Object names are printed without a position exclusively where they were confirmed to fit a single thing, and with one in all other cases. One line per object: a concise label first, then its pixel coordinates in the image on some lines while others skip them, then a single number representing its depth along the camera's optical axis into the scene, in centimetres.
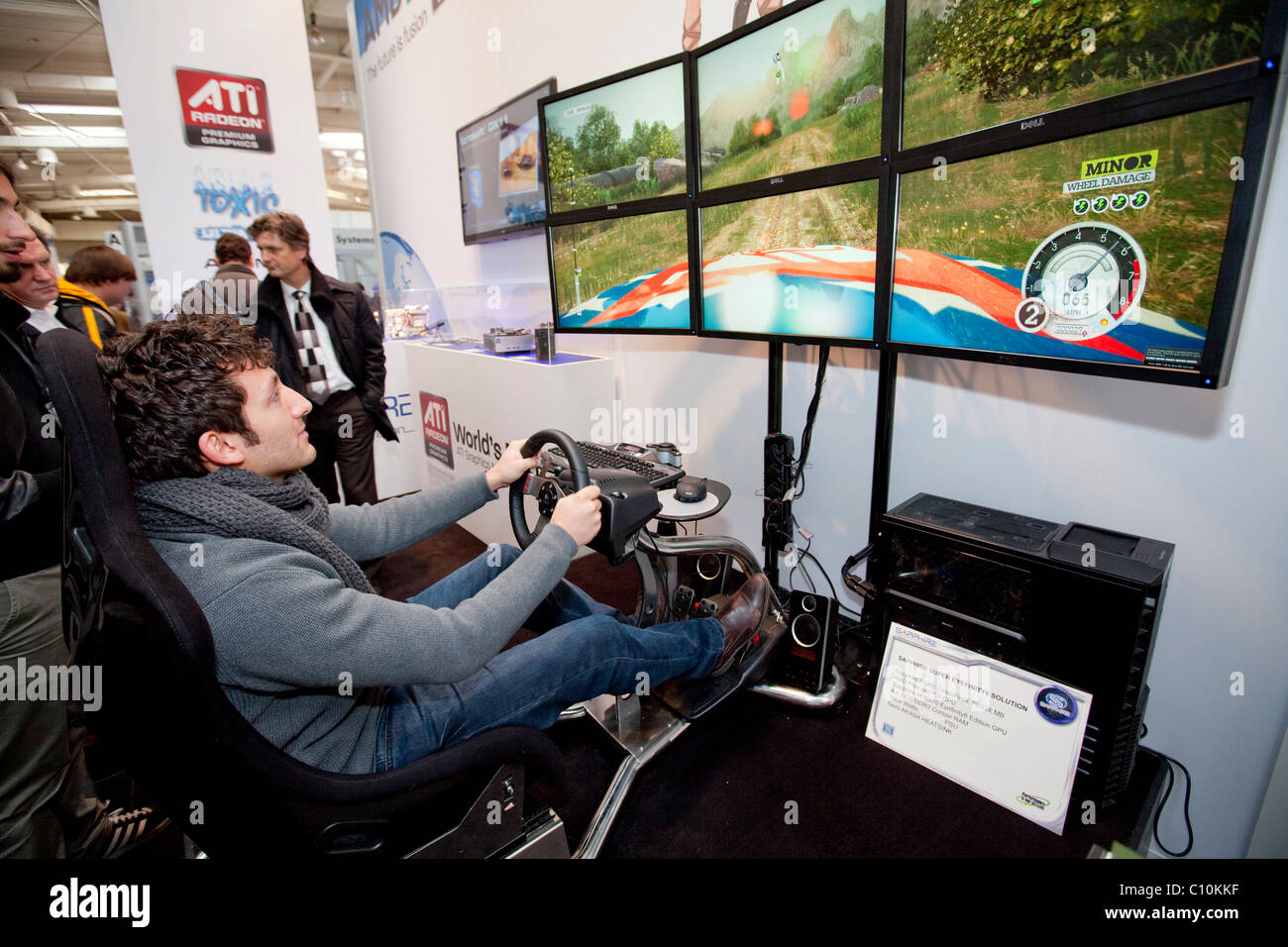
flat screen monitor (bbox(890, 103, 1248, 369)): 108
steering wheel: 127
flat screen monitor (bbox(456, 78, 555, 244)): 316
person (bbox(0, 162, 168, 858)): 125
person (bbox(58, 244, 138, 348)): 346
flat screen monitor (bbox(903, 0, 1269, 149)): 102
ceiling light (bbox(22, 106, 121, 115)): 743
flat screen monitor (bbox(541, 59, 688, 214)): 199
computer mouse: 195
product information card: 145
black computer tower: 134
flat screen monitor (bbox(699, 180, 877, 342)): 163
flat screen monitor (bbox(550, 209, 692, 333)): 212
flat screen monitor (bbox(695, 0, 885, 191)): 151
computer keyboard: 166
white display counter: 270
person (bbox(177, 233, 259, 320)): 286
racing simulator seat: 76
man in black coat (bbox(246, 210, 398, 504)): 276
